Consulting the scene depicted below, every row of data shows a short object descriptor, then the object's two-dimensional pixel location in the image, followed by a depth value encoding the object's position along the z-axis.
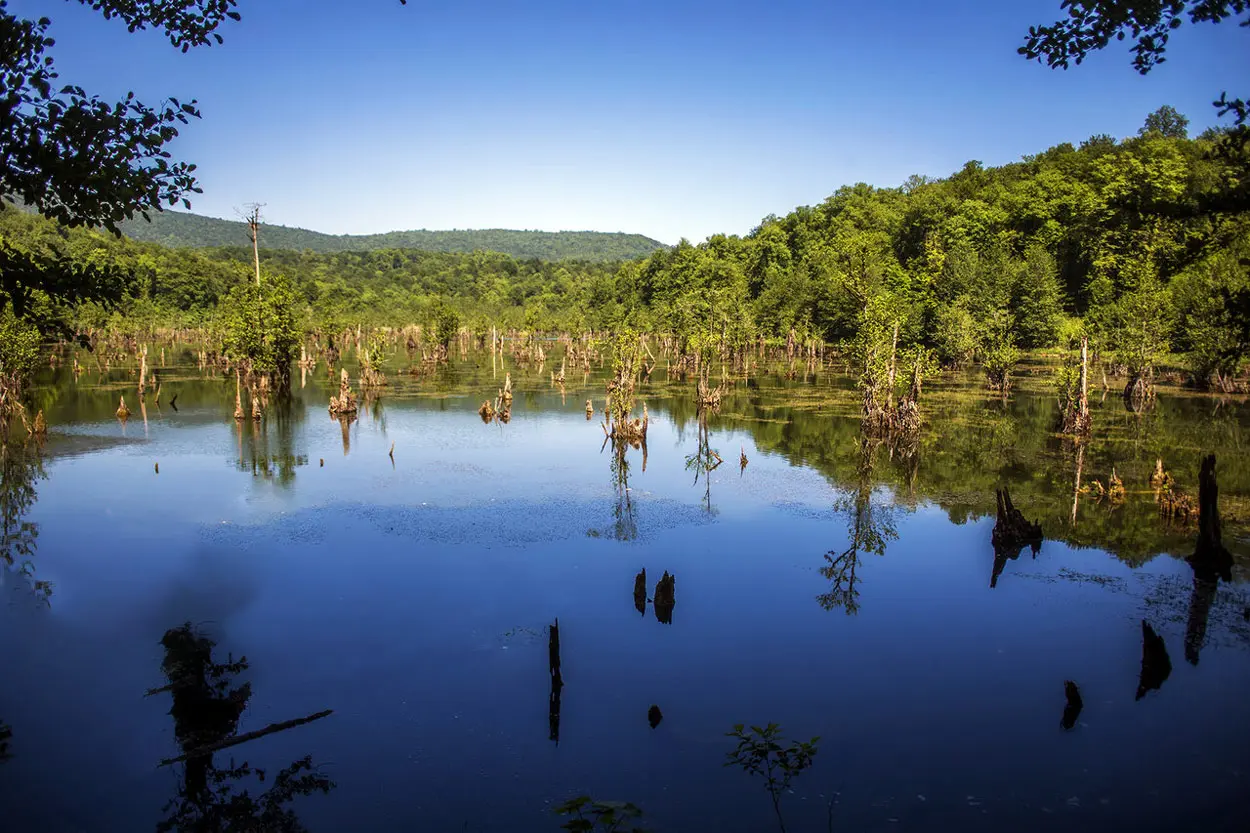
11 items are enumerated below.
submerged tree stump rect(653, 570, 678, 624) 17.98
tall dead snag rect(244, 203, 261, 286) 55.69
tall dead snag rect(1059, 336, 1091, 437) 36.81
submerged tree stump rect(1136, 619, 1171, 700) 14.65
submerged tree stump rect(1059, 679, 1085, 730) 13.47
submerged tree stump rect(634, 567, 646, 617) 18.26
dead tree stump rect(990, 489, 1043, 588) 22.44
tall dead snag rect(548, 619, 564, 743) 13.43
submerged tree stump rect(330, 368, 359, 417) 45.81
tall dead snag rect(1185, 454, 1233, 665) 18.58
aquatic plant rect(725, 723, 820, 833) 11.29
